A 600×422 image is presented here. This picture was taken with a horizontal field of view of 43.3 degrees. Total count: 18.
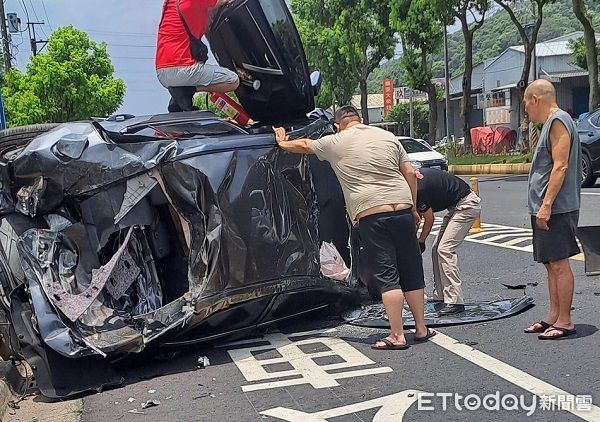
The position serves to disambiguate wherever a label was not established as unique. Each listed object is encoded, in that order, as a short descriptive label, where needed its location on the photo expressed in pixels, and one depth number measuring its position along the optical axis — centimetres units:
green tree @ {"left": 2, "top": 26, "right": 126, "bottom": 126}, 2622
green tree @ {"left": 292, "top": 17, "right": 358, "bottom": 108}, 3971
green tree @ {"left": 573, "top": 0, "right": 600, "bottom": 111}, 1964
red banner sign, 5247
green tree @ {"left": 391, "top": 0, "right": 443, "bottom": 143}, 2803
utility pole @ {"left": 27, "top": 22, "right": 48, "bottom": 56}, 3938
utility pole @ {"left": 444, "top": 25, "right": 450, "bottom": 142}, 3056
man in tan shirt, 536
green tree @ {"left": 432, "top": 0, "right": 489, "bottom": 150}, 2433
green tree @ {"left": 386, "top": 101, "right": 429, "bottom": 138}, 6284
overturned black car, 495
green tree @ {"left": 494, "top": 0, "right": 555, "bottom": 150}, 2431
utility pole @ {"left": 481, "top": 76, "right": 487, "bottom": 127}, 4757
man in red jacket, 591
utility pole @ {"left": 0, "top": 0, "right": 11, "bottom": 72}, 2970
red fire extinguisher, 662
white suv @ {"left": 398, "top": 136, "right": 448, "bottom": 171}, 1852
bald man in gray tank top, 513
